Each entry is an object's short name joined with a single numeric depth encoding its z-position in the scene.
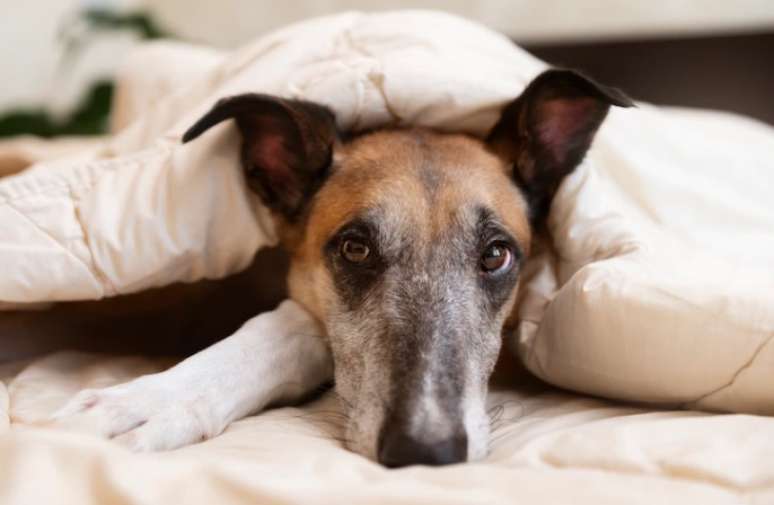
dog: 0.44
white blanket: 0.40
